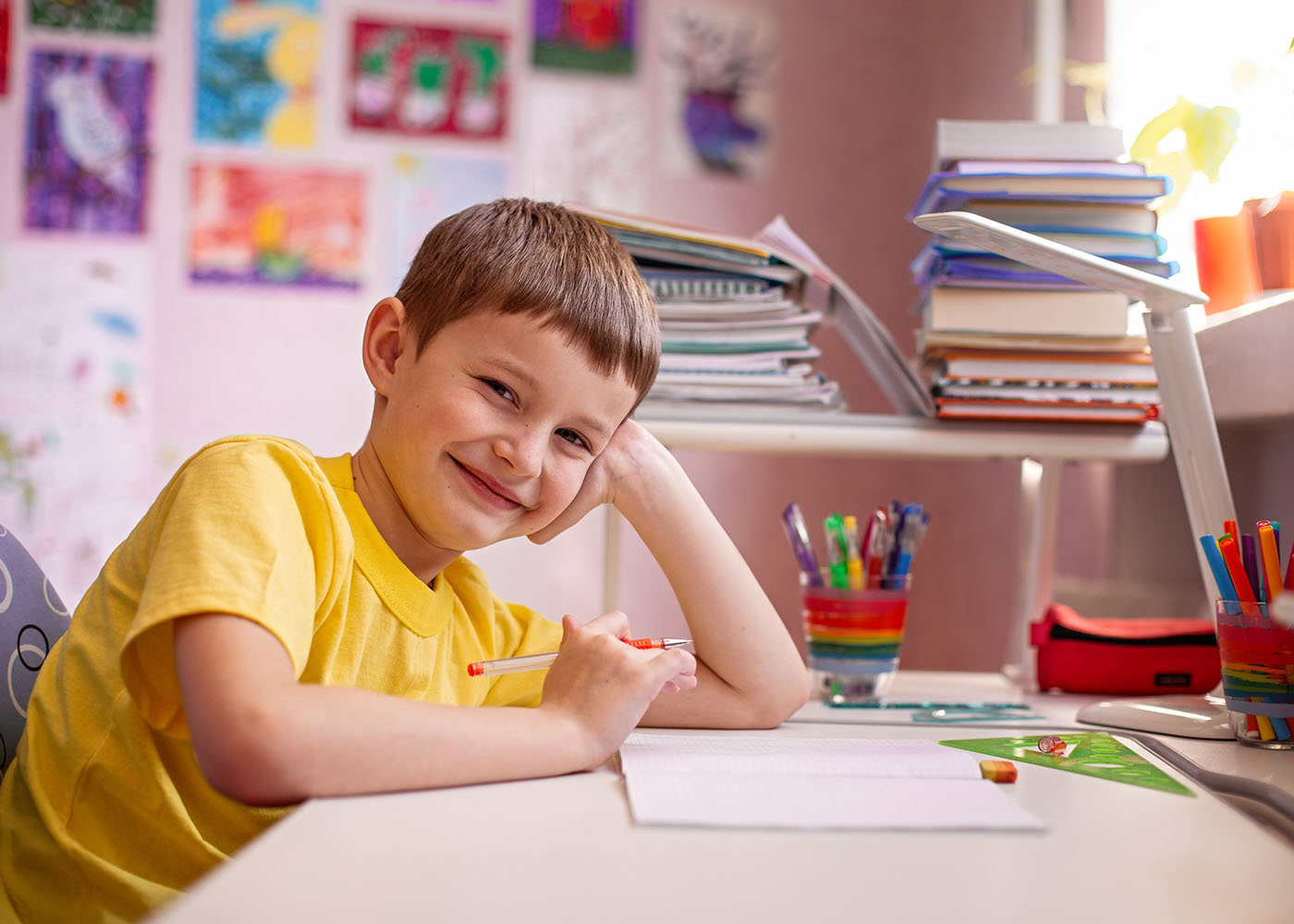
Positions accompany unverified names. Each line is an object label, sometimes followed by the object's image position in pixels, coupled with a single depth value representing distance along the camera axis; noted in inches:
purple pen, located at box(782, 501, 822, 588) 43.1
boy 23.2
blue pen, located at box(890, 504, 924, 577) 42.5
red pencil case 42.9
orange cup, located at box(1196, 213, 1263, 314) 50.5
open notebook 22.0
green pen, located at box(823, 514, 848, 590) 42.5
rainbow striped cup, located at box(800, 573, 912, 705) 41.8
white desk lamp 35.2
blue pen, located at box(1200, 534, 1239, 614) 34.1
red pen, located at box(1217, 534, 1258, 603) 33.9
